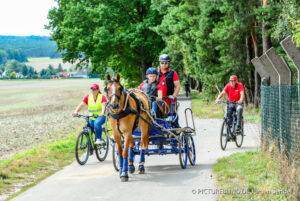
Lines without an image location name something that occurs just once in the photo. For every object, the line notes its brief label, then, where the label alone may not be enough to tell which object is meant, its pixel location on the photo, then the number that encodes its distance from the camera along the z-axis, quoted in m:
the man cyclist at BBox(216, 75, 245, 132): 19.45
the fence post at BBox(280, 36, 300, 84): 11.41
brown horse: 13.46
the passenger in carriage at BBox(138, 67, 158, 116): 15.29
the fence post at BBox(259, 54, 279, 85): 16.02
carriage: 14.89
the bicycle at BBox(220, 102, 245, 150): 19.05
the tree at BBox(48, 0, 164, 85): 61.44
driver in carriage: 15.49
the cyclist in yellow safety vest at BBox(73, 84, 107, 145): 17.36
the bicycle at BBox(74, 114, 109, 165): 16.99
